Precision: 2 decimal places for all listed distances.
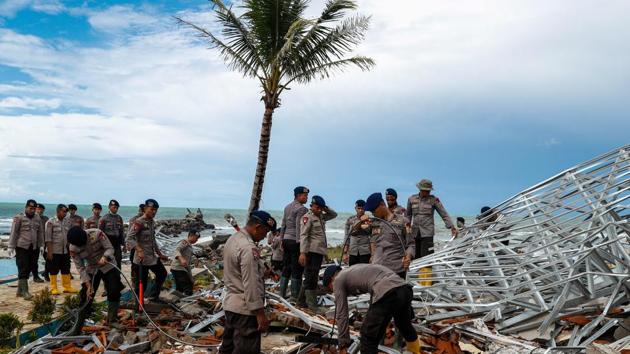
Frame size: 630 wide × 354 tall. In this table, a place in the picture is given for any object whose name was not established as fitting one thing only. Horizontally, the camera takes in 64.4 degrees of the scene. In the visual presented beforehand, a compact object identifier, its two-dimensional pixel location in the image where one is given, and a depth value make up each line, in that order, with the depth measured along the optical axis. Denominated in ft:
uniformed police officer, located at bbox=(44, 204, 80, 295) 39.17
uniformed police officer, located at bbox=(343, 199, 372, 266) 33.37
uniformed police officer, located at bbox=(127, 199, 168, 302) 30.17
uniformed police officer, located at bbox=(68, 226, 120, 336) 25.17
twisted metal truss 23.54
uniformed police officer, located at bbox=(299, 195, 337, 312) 29.19
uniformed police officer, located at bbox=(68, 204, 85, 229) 44.34
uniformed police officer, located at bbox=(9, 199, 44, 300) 37.11
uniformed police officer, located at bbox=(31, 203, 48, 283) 41.03
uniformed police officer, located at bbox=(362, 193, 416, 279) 22.04
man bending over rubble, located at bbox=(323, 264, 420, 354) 17.35
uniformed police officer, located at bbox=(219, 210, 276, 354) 15.98
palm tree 52.39
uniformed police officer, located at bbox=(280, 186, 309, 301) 31.60
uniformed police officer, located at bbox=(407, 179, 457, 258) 33.63
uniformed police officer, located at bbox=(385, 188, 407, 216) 30.89
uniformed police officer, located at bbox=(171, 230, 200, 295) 33.27
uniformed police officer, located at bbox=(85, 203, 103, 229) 43.11
